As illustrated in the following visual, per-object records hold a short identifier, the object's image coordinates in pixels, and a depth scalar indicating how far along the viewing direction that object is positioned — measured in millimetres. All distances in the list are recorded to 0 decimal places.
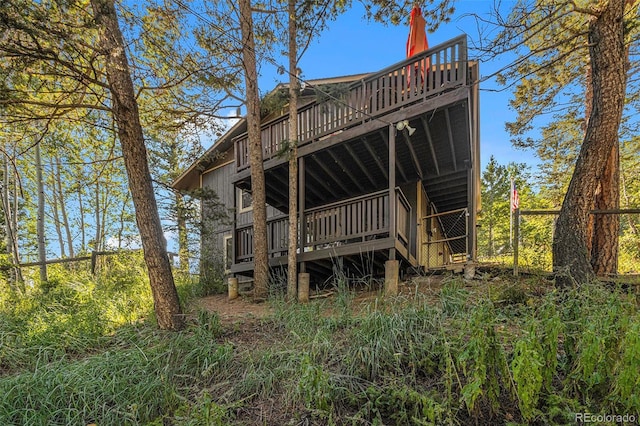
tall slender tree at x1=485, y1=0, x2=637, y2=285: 4832
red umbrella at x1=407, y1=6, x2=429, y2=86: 6254
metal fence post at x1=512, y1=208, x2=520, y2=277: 6279
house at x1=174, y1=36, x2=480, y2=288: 5977
